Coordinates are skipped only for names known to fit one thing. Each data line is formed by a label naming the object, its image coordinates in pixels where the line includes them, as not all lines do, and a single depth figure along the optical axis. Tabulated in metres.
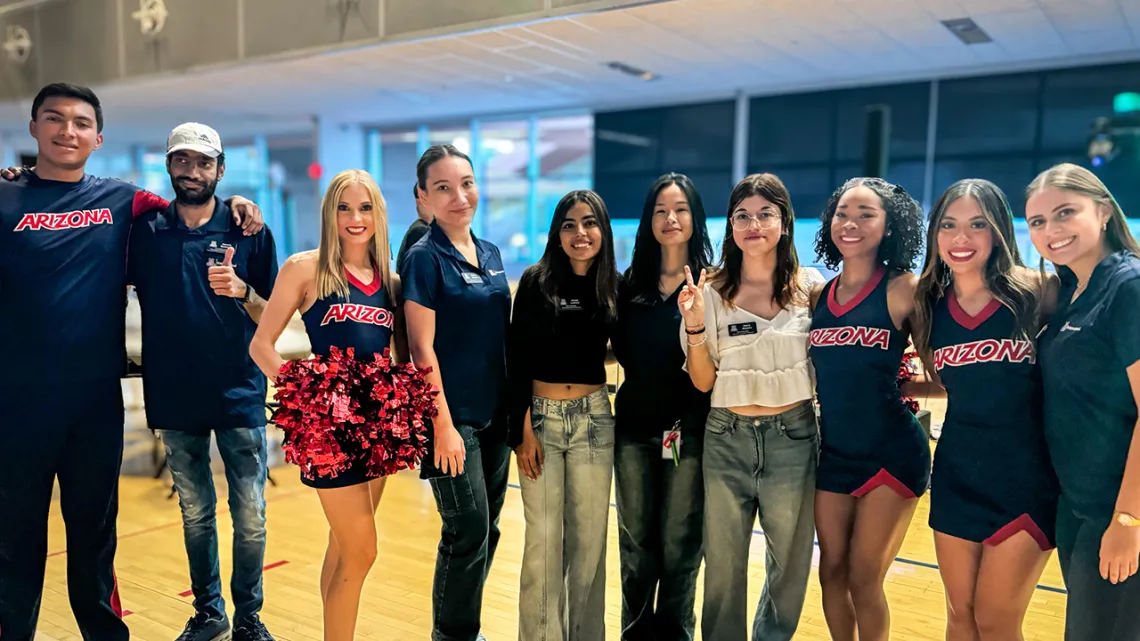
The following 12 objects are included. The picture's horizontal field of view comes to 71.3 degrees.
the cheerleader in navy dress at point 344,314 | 2.42
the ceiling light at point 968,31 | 7.02
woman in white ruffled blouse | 2.34
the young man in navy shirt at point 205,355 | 2.77
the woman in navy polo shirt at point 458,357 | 2.45
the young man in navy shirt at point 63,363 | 2.53
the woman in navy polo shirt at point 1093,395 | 1.81
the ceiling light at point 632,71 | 8.89
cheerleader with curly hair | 2.27
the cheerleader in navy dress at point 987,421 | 2.03
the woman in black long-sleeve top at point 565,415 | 2.50
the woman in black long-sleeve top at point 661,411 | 2.51
